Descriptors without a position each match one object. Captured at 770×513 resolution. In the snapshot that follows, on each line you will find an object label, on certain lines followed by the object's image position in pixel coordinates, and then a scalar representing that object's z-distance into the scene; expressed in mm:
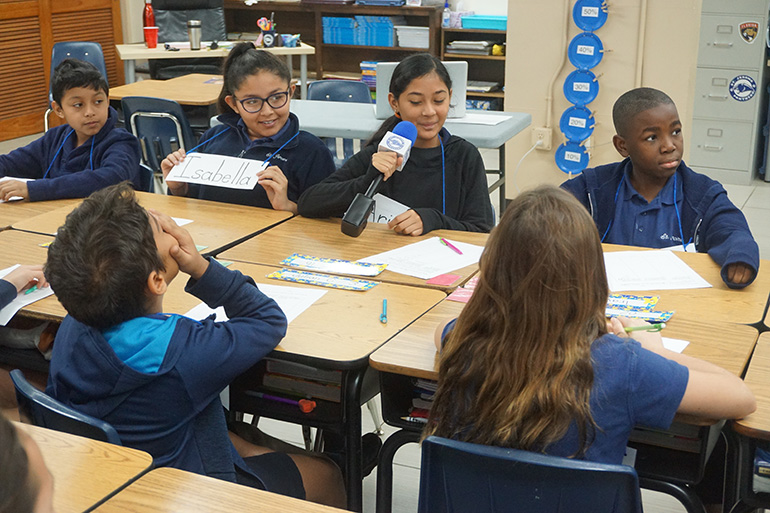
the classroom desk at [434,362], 1482
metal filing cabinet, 5156
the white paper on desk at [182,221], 2418
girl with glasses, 2553
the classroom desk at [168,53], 5688
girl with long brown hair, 1176
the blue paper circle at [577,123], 4410
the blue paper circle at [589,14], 4230
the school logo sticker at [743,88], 5234
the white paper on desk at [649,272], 1869
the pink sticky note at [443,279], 1935
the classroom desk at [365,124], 3511
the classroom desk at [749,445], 1280
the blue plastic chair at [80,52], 5270
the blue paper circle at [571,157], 4500
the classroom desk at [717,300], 1709
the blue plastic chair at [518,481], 1078
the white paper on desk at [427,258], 2025
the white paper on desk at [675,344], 1528
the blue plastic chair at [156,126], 4070
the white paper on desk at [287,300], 1761
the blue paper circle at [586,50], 4281
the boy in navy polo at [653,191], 2191
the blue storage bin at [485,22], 6383
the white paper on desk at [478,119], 3689
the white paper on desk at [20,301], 1804
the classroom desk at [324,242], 2142
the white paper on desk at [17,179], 2721
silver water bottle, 5816
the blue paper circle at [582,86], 4344
